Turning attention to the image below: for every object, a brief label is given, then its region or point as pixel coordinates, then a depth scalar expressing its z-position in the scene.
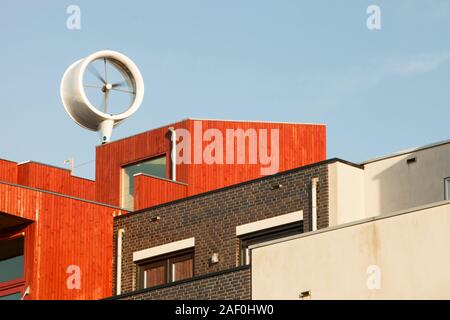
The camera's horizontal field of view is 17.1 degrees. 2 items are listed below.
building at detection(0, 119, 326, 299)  41.03
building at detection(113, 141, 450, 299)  31.72
